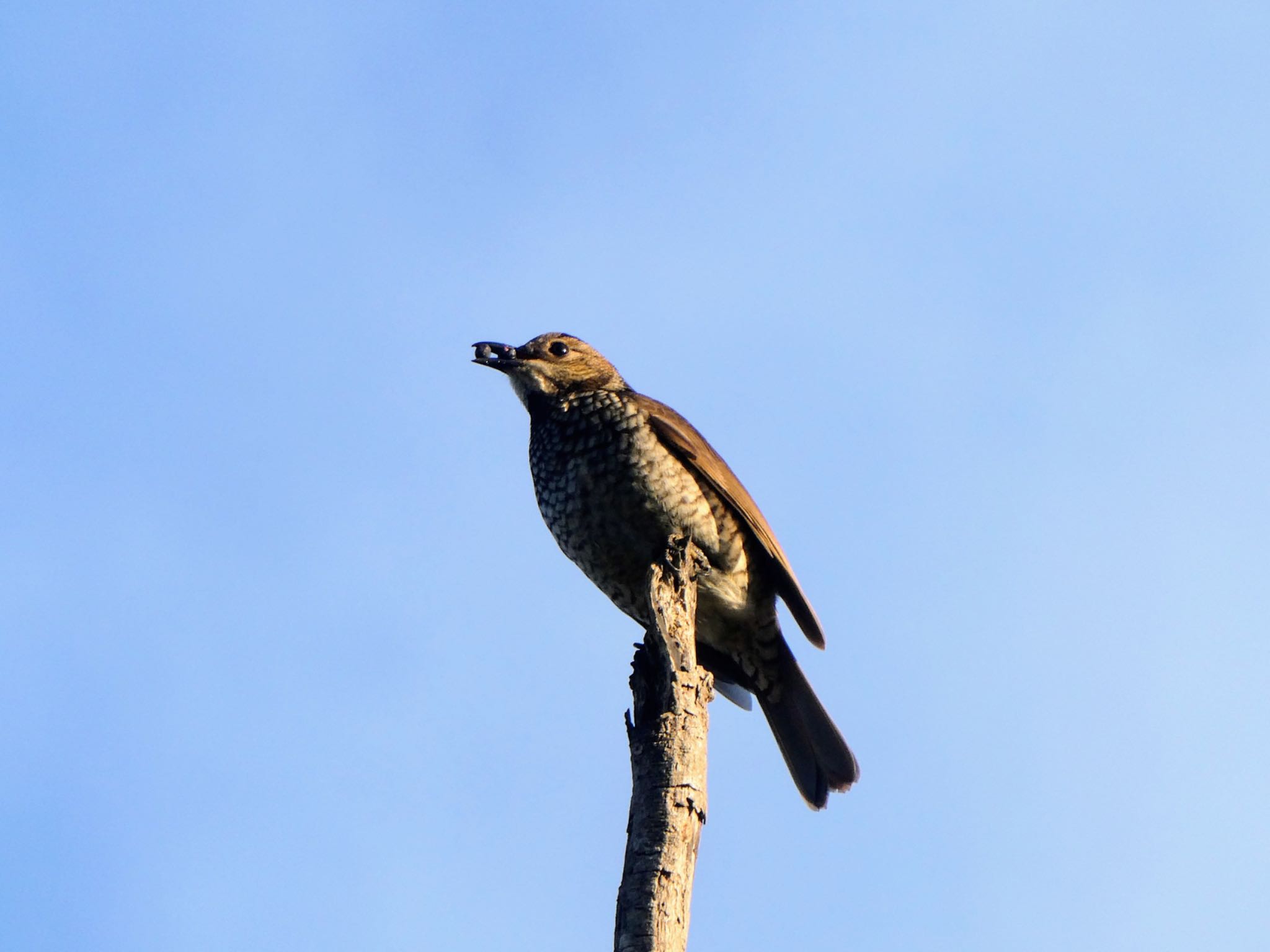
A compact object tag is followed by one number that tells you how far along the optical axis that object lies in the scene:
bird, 13.55
